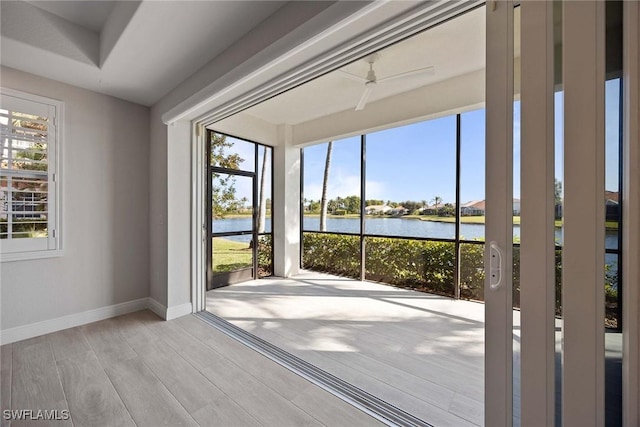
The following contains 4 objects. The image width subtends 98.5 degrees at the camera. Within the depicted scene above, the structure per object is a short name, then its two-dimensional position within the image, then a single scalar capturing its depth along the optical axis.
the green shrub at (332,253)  5.25
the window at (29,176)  2.39
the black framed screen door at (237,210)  4.26
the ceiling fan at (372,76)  2.74
